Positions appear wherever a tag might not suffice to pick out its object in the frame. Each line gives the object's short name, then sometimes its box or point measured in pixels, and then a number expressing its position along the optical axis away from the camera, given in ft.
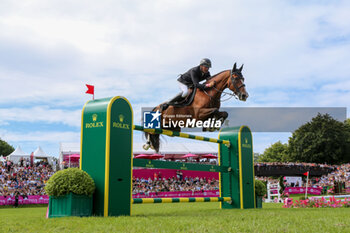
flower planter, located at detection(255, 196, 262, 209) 27.29
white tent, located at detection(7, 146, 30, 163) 99.23
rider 25.16
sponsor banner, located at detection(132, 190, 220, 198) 72.65
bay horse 24.30
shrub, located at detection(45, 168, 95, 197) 15.23
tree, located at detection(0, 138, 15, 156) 175.42
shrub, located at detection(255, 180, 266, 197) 27.51
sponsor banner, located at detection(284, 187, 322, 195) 90.07
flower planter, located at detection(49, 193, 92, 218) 15.09
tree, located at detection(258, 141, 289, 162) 187.84
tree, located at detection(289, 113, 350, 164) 120.16
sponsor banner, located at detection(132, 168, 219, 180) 78.70
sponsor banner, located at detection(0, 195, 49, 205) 59.82
